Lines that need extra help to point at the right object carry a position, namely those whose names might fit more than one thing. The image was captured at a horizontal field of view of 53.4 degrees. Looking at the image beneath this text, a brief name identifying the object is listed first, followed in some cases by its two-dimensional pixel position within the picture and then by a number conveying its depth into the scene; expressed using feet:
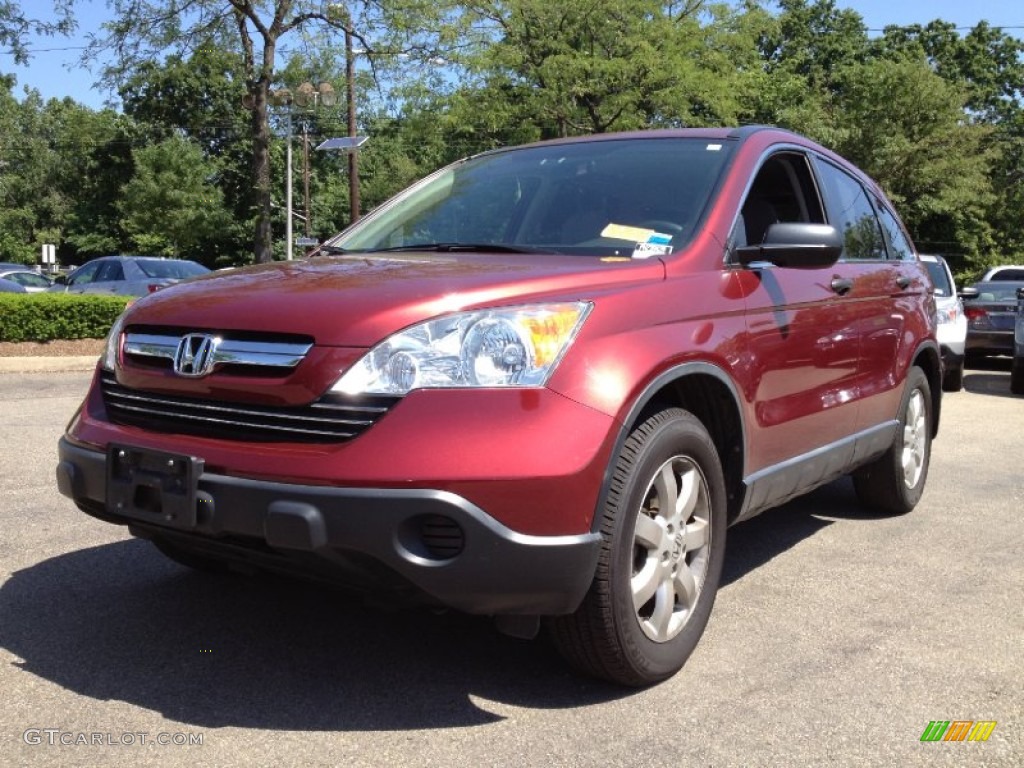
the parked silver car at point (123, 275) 59.00
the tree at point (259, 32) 57.36
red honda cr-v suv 8.54
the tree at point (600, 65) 64.59
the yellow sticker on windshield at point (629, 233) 11.57
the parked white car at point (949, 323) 38.83
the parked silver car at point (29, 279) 85.25
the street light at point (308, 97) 65.05
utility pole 62.13
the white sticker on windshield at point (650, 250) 11.19
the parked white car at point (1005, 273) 66.65
